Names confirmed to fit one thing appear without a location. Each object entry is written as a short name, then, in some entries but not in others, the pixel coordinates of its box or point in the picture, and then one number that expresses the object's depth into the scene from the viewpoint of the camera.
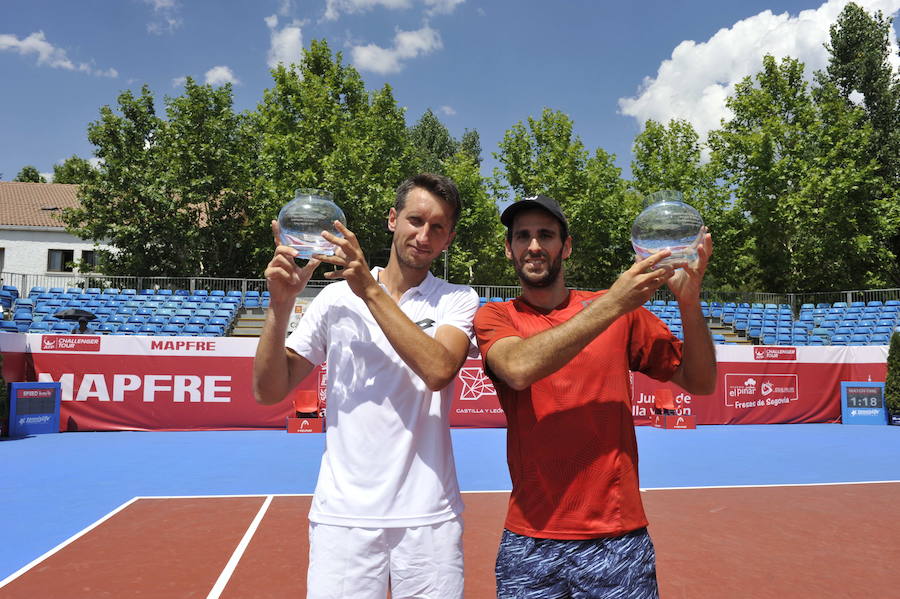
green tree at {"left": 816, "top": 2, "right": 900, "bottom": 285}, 36.47
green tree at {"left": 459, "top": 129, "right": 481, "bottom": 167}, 60.81
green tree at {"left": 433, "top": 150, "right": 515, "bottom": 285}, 36.41
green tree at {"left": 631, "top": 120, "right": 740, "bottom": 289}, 34.06
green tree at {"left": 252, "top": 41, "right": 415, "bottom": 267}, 32.28
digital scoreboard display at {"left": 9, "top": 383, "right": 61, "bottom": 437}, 13.20
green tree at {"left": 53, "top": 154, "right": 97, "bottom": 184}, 53.78
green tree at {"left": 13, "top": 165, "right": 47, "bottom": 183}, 59.62
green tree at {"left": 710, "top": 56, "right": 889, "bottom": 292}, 32.28
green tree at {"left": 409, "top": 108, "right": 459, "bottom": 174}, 56.94
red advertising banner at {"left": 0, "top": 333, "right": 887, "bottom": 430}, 14.12
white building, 37.88
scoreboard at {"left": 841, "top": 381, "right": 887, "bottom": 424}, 17.55
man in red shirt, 2.09
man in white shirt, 2.10
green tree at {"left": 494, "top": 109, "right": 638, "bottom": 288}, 34.62
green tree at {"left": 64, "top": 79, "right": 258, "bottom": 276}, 30.64
